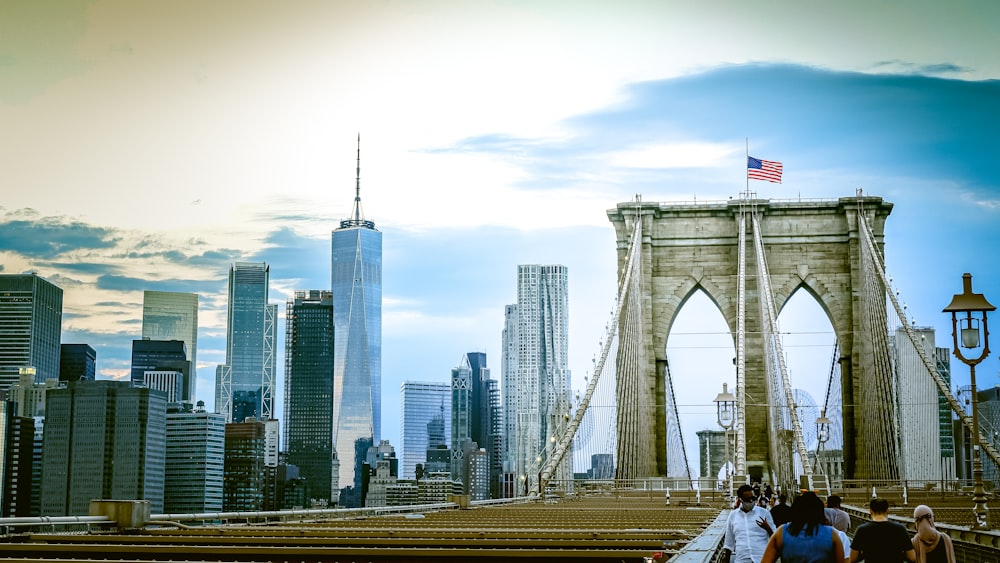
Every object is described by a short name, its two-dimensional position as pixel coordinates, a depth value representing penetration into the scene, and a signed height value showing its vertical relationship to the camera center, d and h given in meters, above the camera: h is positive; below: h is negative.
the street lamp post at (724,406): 42.03 +1.40
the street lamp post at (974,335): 19.36 +1.69
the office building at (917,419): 56.66 +1.31
